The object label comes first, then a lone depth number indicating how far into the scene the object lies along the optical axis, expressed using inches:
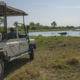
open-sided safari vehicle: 199.8
